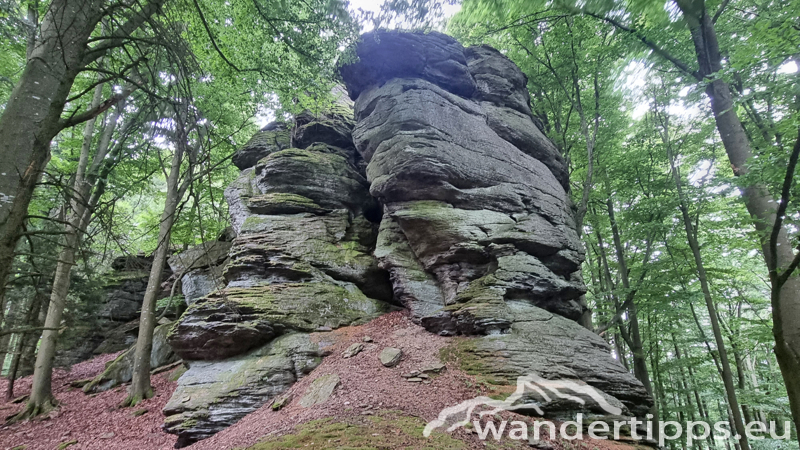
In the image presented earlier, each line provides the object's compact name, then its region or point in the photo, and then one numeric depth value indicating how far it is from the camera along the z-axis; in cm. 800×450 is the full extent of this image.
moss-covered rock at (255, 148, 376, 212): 1168
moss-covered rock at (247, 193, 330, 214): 1091
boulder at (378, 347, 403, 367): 683
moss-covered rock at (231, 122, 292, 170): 1443
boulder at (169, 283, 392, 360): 764
